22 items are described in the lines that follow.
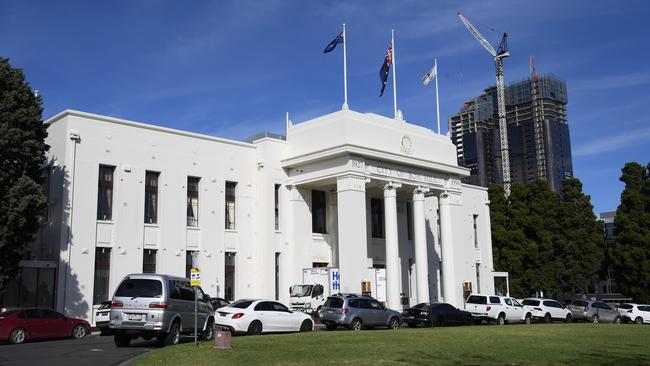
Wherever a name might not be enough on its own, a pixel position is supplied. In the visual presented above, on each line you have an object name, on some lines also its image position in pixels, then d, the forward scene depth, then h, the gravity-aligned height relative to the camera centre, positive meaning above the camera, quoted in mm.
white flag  47906 +14686
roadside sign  19312 +165
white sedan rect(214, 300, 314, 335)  24578 -1370
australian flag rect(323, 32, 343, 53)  43094 +15493
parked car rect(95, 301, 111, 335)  27816 -1295
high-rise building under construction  165000 +35307
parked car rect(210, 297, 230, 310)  31188 -954
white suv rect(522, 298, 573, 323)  39781 -2059
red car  22938 -1456
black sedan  32438 -1818
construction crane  148625 +43434
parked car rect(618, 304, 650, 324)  44125 -2633
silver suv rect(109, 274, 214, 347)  19406 -761
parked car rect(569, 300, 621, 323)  43375 -2404
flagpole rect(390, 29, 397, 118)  45062 +13079
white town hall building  33062 +4384
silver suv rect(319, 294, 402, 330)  28516 -1440
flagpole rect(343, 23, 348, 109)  42312 +13595
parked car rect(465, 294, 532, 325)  36562 -1735
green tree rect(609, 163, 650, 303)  54000 +3180
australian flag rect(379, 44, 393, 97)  45125 +14493
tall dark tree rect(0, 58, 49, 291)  26438 +5006
